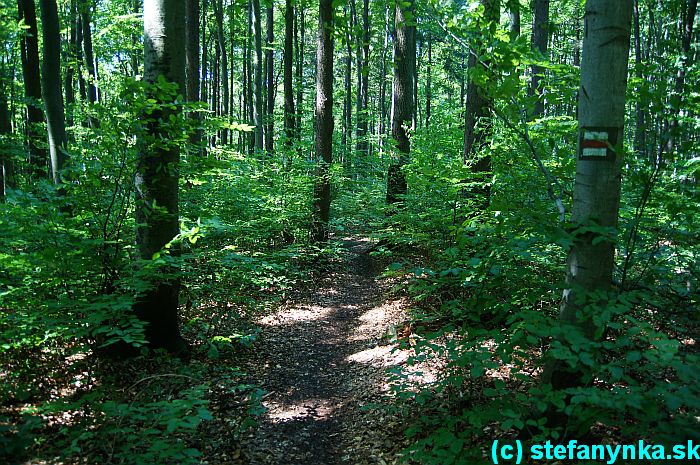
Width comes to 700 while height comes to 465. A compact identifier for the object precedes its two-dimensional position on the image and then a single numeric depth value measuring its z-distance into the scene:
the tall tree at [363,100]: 18.71
